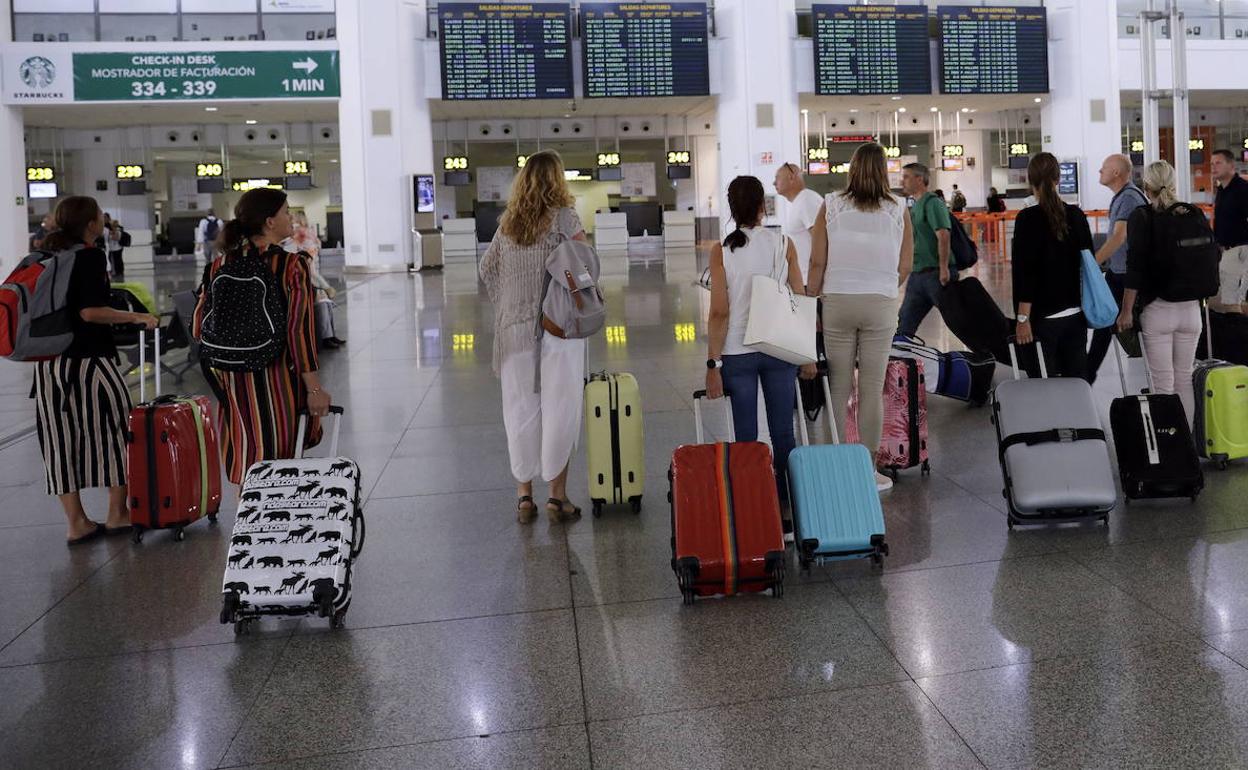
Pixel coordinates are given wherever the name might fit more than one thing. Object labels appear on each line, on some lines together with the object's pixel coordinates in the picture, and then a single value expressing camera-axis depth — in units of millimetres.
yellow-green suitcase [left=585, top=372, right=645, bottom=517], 5270
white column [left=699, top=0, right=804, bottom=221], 24875
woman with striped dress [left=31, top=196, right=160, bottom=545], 5047
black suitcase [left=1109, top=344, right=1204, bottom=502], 5004
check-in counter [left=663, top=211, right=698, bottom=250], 35594
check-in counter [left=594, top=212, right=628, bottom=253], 34875
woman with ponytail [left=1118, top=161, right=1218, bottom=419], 5629
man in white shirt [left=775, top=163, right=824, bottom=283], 7656
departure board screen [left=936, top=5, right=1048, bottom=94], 25266
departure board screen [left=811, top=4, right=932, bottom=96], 24844
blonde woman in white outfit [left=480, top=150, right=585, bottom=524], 4922
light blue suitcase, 4215
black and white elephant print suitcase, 3809
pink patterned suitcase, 5766
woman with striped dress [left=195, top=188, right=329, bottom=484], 4391
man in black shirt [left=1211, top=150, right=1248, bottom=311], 7312
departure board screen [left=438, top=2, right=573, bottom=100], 23969
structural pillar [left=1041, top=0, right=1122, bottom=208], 25703
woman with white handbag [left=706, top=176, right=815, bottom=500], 4535
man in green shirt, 7875
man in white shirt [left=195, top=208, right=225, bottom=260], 30411
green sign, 24484
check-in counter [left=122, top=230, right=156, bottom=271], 33906
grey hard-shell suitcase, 4680
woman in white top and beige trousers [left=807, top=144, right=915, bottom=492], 5043
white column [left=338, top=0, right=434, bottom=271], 24281
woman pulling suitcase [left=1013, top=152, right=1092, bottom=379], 5250
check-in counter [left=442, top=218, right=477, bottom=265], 34156
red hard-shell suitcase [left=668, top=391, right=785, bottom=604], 3951
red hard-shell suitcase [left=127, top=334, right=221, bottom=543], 5043
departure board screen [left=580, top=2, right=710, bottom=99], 24359
